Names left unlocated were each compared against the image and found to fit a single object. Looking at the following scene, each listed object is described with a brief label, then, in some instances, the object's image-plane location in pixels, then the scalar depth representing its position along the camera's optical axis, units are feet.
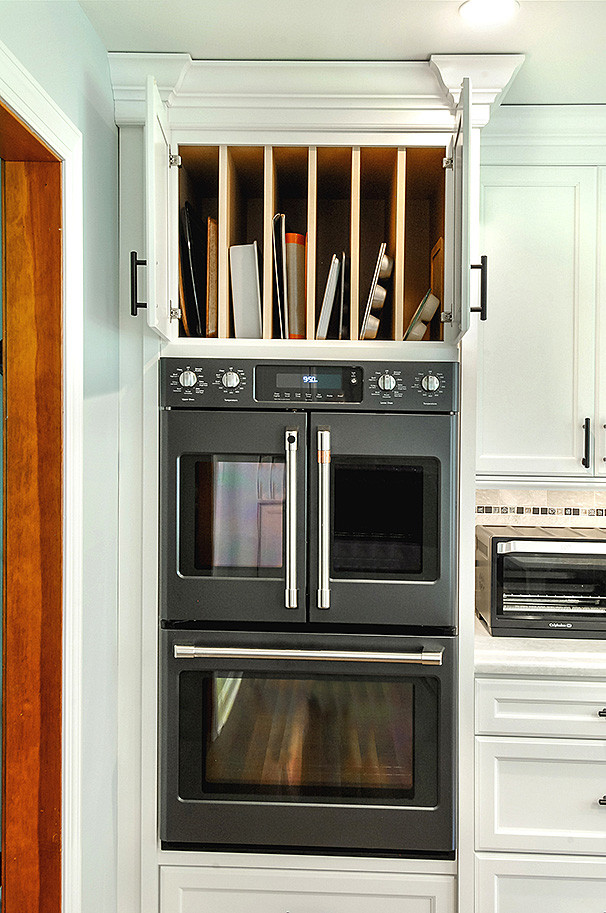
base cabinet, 5.94
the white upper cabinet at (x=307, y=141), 5.79
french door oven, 5.93
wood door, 4.76
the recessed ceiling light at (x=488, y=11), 5.00
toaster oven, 6.40
